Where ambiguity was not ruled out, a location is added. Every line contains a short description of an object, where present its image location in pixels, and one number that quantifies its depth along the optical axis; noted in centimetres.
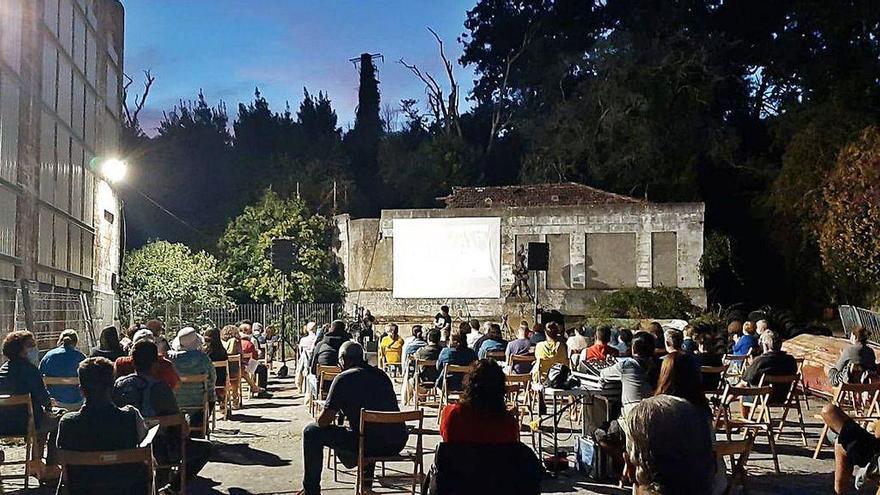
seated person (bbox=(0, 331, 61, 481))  632
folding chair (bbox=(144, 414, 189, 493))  548
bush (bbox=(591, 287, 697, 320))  2370
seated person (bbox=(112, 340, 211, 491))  576
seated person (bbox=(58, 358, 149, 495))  441
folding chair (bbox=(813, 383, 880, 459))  759
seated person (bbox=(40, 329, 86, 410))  744
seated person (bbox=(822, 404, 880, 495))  418
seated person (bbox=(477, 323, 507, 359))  1119
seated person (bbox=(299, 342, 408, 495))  567
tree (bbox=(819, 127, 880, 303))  2045
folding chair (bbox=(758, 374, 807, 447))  814
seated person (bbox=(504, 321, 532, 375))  1063
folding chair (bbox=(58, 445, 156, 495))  432
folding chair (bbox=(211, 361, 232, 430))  955
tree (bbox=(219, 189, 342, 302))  2664
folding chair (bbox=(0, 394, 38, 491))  615
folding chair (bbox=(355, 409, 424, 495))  547
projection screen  2627
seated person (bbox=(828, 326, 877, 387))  951
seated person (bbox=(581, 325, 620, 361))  900
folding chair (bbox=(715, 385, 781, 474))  692
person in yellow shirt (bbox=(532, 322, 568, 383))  937
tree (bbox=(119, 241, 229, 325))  2119
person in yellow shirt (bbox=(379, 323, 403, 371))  1289
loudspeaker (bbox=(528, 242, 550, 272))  2166
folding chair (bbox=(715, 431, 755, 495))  457
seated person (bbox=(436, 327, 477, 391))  907
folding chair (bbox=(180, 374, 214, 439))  770
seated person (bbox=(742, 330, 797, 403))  834
